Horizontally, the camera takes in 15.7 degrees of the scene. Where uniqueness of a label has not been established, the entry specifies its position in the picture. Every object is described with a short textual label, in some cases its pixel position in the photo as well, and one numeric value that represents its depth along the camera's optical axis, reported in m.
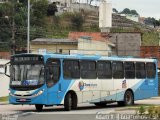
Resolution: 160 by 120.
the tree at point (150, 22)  142.12
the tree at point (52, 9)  149.39
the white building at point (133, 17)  162.59
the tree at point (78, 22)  146.88
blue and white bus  27.88
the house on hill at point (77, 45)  70.81
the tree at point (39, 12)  121.88
